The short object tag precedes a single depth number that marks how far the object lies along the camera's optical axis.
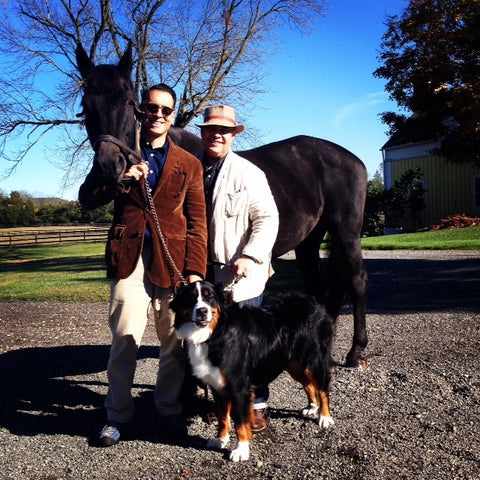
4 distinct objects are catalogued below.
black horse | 5.46
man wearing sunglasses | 3.76
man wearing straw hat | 3.93
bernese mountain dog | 3.43
